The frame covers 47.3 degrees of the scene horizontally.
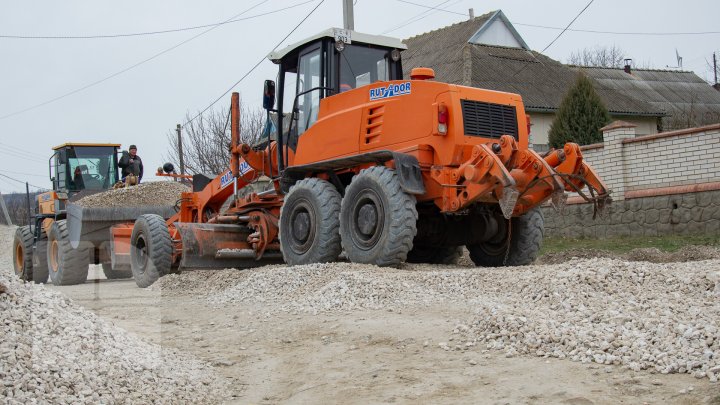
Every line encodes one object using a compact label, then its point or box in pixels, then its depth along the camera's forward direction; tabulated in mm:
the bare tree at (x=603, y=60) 62009
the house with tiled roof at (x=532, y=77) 29578
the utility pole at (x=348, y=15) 18719
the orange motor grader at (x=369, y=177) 9102
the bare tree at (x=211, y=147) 36156
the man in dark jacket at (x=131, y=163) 16734
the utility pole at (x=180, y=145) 32688
